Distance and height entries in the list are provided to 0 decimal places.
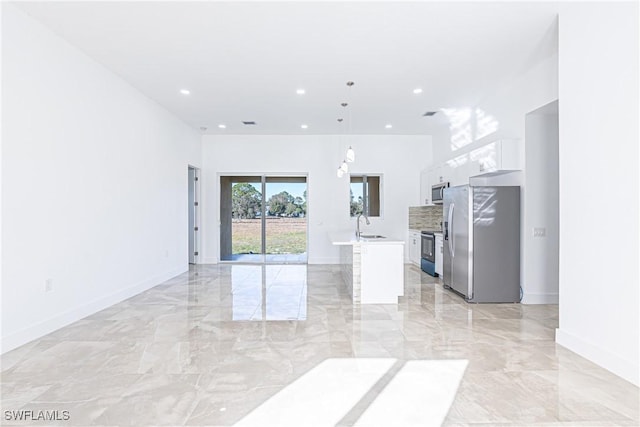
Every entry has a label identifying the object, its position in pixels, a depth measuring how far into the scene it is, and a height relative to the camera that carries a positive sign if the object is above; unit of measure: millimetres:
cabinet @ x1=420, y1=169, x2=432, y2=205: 7895 +565
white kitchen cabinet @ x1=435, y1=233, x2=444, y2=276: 6574 -737
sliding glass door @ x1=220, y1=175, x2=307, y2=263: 8742 -6
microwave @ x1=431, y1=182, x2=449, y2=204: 6949 +406
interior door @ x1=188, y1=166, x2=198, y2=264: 8523 -175
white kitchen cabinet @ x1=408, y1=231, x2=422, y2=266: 7945 -793
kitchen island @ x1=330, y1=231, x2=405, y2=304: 4844 -814
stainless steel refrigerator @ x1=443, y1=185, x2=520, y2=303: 4914 -435
